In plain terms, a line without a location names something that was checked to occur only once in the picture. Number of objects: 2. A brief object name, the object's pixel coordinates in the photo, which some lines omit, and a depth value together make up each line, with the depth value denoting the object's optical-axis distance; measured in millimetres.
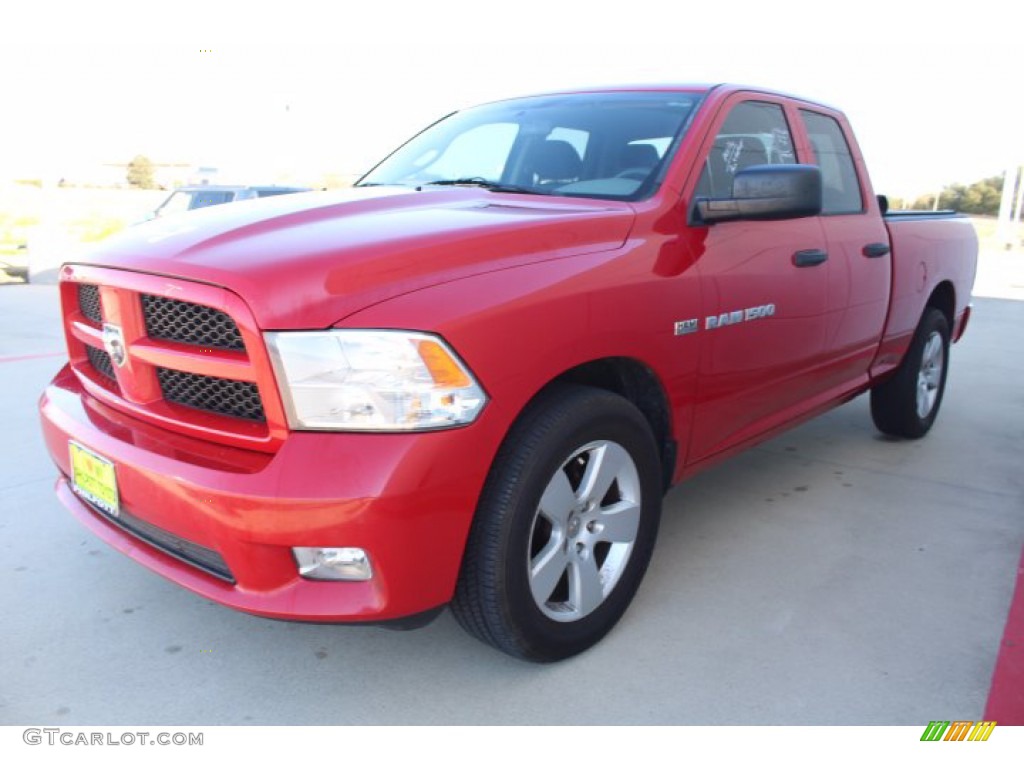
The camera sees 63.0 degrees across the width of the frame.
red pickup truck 1927
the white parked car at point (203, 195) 11086
